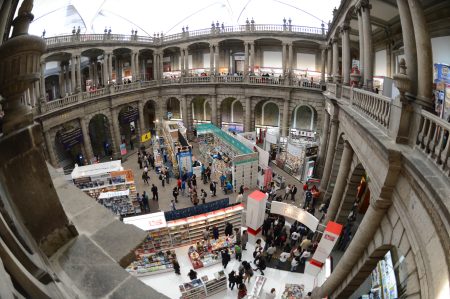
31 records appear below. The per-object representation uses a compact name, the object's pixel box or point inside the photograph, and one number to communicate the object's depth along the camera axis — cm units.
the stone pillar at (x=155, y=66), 2875
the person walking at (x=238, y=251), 1207
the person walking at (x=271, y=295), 1001
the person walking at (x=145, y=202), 1631
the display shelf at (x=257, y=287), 1012
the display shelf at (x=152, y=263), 1148
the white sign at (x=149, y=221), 1128
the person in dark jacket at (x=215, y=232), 1260
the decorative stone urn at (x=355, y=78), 1057
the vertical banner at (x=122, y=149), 2440
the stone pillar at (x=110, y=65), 2445
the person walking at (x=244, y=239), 1291
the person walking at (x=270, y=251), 1197
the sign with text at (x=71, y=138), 2045
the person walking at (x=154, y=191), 1725
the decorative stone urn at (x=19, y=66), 227
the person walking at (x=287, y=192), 1723
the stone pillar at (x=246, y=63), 2541
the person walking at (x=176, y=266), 1120
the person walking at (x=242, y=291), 1037
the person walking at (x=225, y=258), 1170
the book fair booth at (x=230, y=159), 1794
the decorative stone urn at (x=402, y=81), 523
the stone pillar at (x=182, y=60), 2784
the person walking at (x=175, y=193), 1714
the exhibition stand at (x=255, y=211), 1248
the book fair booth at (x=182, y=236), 1155
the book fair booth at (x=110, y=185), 1477
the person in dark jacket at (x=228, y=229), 1292
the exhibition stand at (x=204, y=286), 1021
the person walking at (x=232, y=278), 1075
